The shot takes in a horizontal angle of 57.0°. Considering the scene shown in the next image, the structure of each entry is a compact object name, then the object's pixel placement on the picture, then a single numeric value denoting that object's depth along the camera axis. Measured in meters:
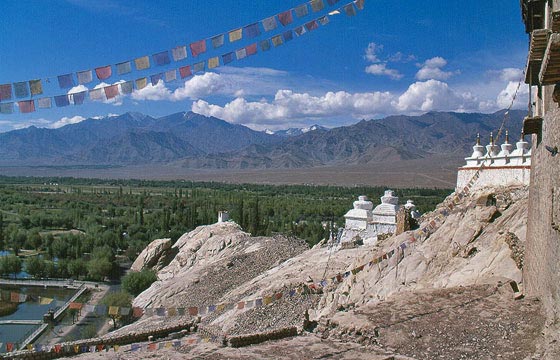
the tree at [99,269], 41.31
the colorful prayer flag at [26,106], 9.28
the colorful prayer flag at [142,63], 9.94
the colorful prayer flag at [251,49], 10.95
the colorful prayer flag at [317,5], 10.55
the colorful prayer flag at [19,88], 9.03
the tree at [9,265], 42.31
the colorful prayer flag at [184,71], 10.60
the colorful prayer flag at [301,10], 10.68
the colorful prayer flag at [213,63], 10.70
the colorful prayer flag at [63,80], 9.47
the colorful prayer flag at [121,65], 9.80
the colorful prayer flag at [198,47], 10.38
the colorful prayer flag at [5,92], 8.95
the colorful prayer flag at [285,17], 10.70
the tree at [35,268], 41.78
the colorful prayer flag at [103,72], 9.68
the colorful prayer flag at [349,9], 10.85
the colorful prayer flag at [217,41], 10.39
